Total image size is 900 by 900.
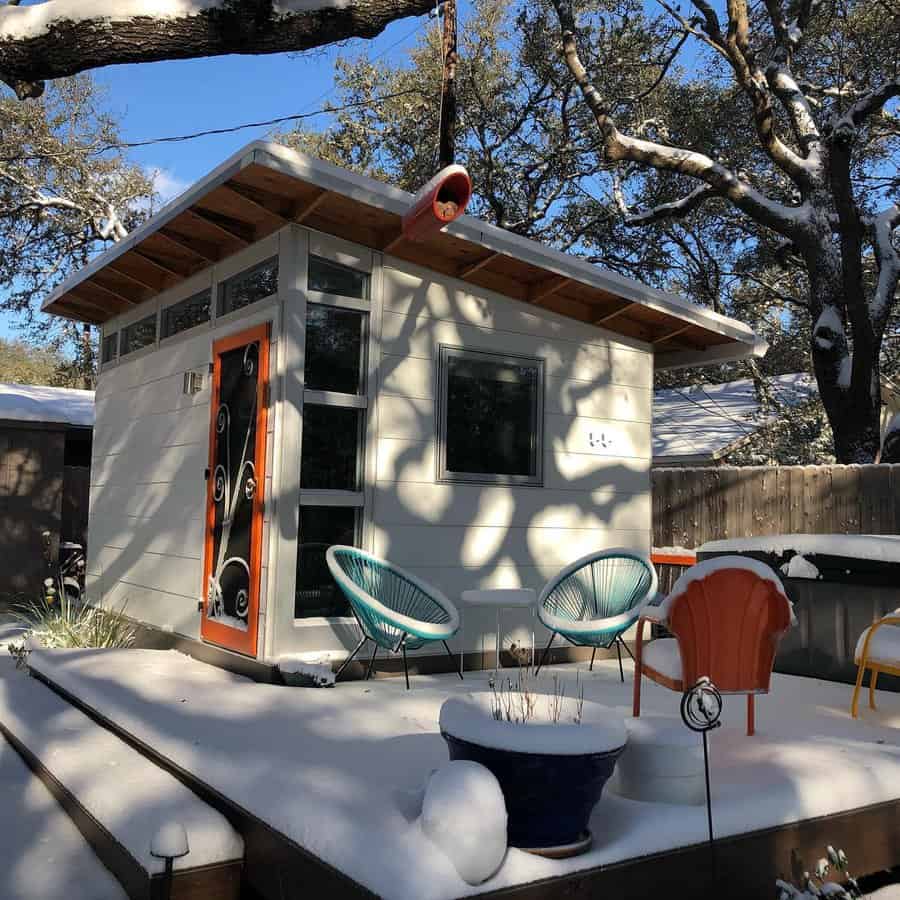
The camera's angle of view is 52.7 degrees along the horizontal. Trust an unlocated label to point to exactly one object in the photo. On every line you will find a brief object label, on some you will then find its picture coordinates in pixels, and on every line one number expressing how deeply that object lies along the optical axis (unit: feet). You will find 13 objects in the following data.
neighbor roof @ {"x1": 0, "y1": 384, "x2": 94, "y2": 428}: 30.22
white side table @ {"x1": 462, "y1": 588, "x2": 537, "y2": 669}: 17.15
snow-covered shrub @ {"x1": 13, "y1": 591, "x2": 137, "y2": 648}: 19.61
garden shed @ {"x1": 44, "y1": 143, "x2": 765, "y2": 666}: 16.48
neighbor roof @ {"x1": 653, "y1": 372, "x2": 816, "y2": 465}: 41.45
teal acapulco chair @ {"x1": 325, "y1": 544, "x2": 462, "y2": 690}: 15.17
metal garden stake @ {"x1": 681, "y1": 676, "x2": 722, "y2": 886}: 8.11
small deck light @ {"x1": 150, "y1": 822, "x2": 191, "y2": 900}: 7.54
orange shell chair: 12.21
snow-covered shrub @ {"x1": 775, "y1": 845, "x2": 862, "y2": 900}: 7.99
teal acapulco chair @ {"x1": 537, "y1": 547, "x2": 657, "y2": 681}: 17.37
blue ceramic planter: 7.45
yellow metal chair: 13.34
